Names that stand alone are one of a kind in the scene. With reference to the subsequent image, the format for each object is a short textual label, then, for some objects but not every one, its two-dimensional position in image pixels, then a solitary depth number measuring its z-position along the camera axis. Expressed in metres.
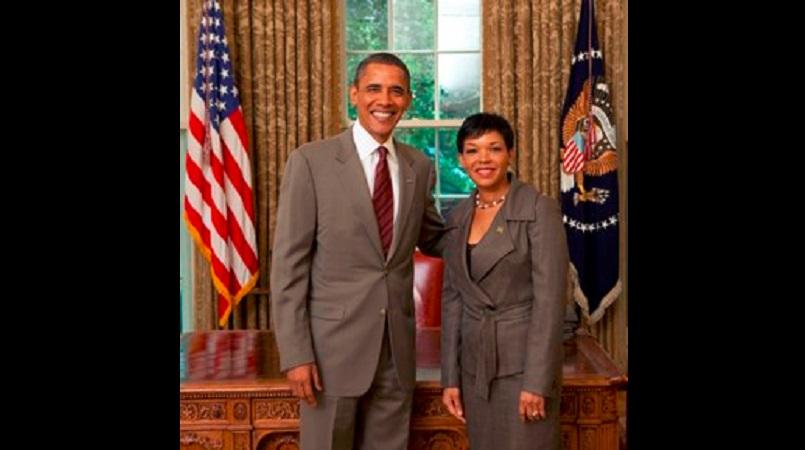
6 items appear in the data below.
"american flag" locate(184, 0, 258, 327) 4.18
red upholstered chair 3.26
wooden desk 2.27
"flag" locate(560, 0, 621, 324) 4.28
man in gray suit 1.99
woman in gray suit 1.98
